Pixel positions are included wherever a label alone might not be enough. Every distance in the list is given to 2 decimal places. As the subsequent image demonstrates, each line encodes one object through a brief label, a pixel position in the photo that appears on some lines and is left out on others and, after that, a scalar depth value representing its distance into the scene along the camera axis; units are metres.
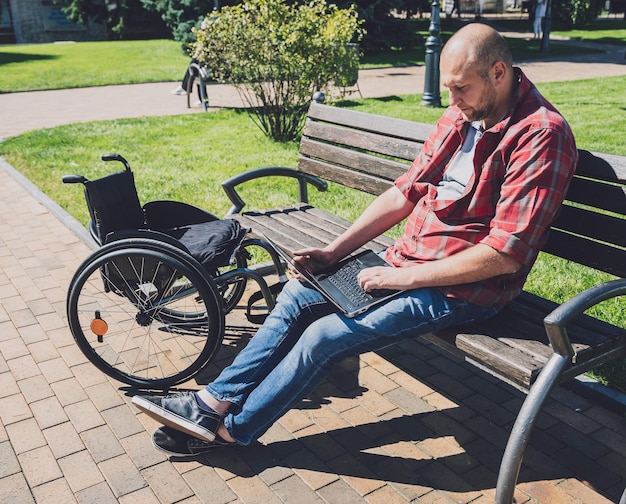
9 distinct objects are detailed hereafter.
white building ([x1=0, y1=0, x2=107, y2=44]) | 35.66
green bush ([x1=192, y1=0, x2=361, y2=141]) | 8.39
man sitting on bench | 2.56
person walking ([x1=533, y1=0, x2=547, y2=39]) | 24.14
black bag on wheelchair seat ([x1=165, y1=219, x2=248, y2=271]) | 3.48
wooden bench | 2.35
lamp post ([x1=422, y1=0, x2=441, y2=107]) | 10.97
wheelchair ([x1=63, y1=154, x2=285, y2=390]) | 3.26
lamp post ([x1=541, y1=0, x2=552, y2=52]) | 19.53
